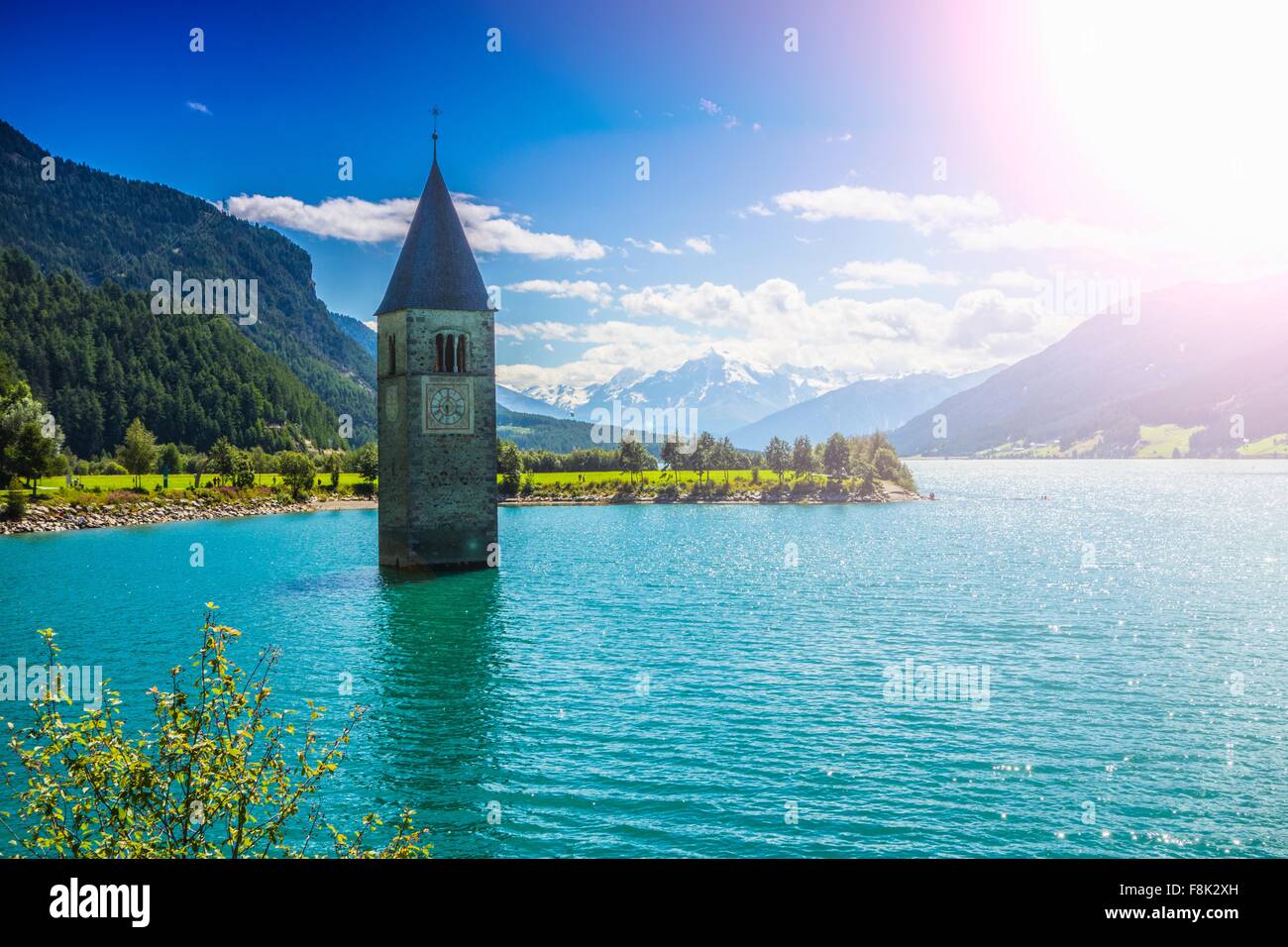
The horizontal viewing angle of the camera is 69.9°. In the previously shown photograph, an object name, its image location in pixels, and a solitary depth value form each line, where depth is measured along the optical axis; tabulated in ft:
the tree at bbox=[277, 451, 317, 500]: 546.67
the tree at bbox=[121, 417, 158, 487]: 487.20
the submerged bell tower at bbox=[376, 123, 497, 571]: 221.87
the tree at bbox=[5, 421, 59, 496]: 379.76
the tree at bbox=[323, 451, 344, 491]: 614.34
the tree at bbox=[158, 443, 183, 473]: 599.98
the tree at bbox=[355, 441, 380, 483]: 591.78
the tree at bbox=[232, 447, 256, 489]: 531.09
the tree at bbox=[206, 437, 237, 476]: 538.88
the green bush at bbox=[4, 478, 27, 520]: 358.84
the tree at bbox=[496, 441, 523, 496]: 627.87
